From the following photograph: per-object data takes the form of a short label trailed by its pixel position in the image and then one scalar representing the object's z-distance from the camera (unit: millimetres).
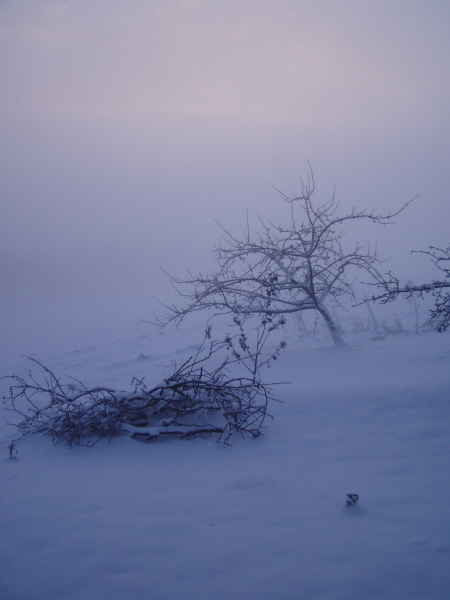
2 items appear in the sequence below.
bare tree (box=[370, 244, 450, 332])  5148
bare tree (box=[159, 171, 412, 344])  7895
